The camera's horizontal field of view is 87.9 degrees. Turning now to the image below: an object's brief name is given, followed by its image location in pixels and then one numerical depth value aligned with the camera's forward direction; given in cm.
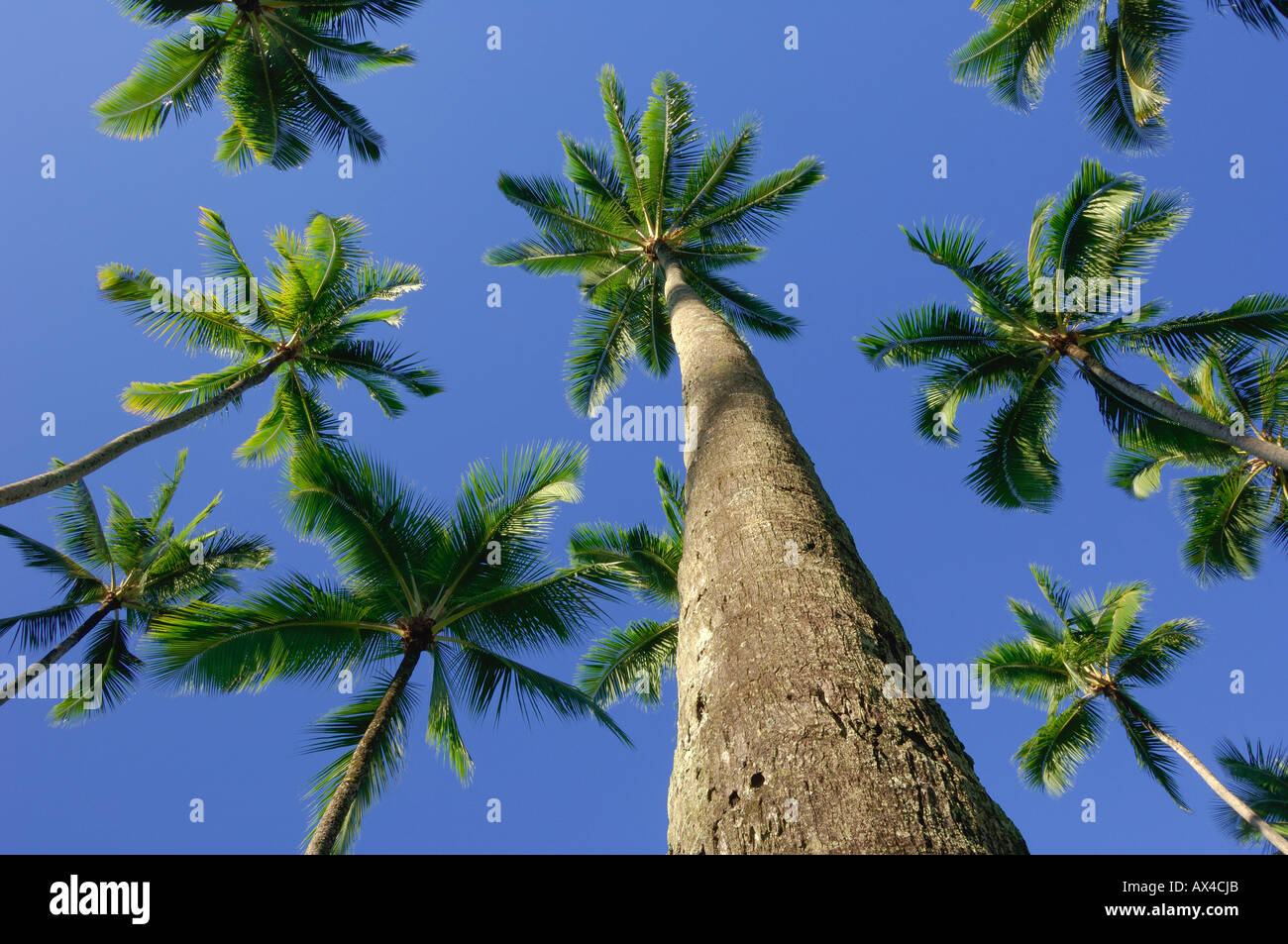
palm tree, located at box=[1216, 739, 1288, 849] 1435
